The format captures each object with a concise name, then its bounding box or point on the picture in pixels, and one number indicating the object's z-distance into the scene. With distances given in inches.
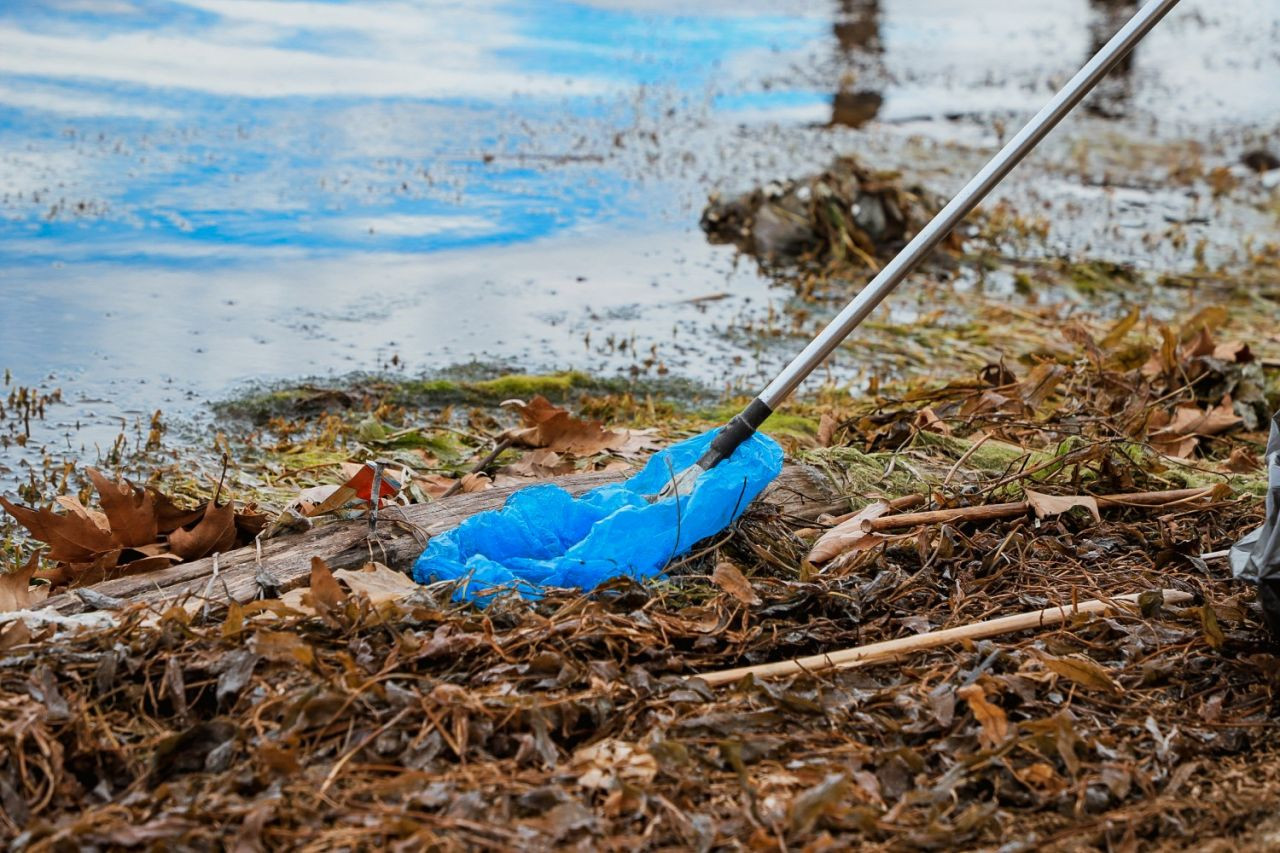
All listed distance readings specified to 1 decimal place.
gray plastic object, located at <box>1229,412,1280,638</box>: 187.3
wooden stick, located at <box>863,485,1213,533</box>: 241.4
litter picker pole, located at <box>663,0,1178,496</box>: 242.2
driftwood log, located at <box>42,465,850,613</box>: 204.8
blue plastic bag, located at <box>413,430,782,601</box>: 219.9
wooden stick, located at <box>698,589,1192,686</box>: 188.1
